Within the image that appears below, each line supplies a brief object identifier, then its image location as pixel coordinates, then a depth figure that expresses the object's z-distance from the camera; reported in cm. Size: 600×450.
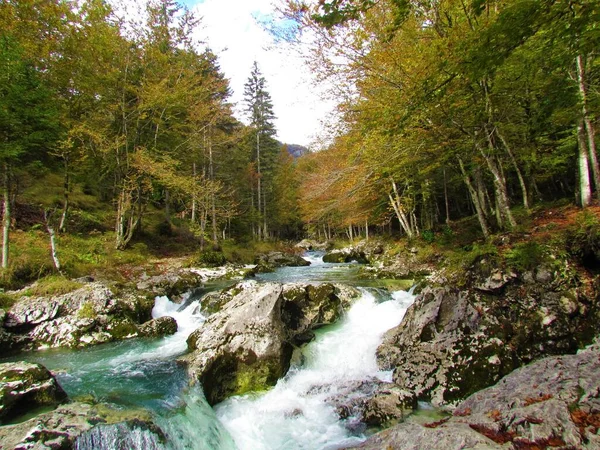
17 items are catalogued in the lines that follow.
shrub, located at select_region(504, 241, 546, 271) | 688
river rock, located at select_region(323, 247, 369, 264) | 2230
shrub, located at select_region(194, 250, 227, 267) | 1667
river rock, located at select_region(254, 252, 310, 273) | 2055
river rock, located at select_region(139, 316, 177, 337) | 854
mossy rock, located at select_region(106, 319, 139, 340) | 834
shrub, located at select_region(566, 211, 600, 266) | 653
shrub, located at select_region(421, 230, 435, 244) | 1599
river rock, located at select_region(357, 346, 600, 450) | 261
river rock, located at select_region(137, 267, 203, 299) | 1127
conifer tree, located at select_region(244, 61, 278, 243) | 3384
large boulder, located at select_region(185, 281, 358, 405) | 597
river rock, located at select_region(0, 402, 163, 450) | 321
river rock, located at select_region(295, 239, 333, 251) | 3666
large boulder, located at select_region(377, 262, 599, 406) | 556
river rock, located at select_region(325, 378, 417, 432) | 492
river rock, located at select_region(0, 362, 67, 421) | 423
